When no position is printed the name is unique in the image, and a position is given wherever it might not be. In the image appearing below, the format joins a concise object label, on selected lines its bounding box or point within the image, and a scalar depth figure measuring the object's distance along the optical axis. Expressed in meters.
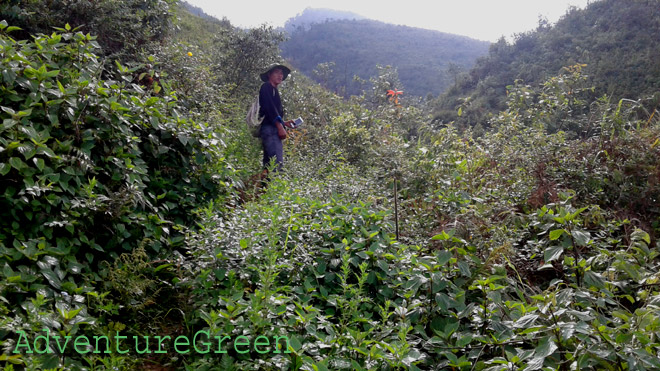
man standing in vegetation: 5.90
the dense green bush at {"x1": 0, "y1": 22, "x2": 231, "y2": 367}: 2.22
